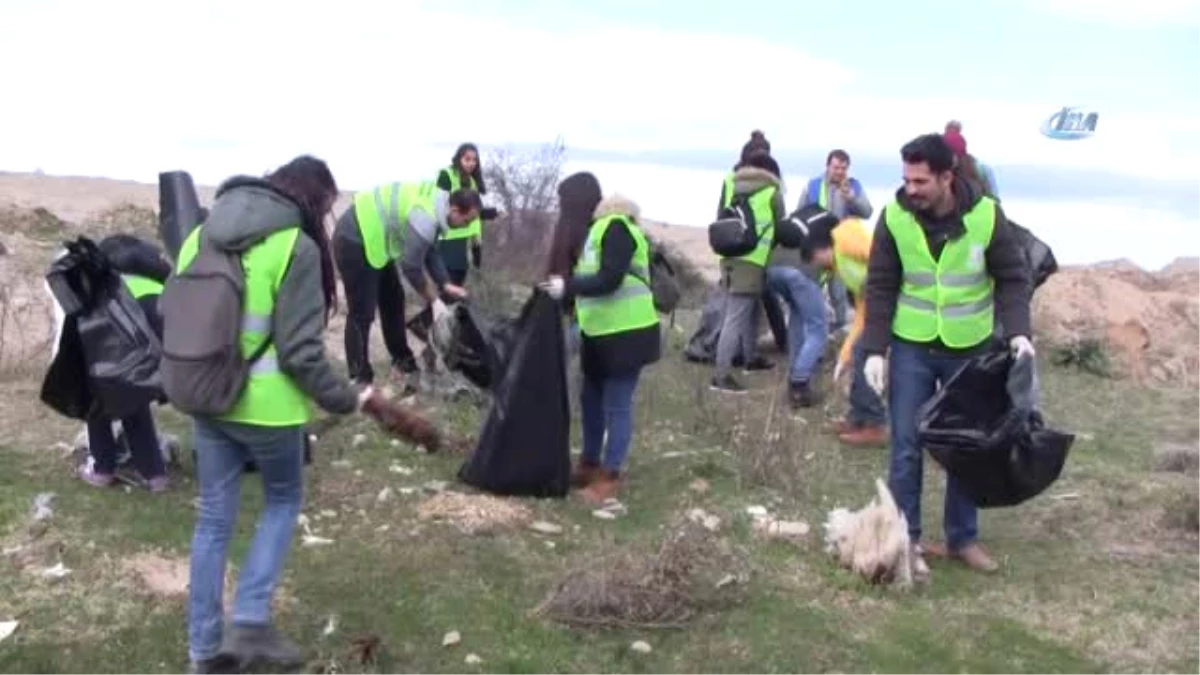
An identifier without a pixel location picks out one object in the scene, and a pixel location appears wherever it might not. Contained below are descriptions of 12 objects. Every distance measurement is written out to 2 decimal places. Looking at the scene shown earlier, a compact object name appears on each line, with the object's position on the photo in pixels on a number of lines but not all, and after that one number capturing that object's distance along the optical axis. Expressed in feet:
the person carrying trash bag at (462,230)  32.63
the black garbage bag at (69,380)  19.31
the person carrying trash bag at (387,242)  25.71
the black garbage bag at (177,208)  21.27
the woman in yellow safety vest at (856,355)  23.91
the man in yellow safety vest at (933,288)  17.30
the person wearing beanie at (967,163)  19.03
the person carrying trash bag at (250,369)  13.12
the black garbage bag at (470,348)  24.50
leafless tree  56.65
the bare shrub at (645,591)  16.14
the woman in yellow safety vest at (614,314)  19.92
